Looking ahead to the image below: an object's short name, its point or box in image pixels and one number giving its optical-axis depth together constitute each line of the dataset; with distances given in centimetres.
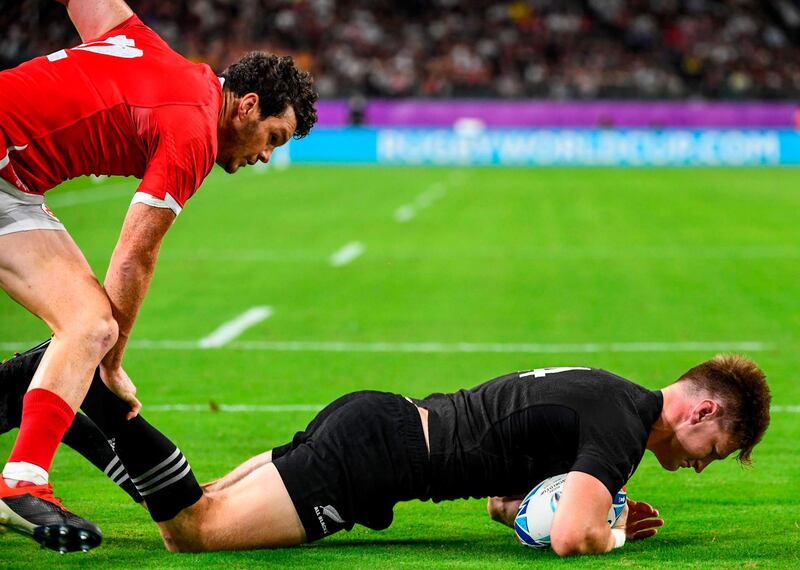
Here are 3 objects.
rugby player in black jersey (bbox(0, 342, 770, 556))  1107
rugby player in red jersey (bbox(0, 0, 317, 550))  1032
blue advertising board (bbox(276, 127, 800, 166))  8844
